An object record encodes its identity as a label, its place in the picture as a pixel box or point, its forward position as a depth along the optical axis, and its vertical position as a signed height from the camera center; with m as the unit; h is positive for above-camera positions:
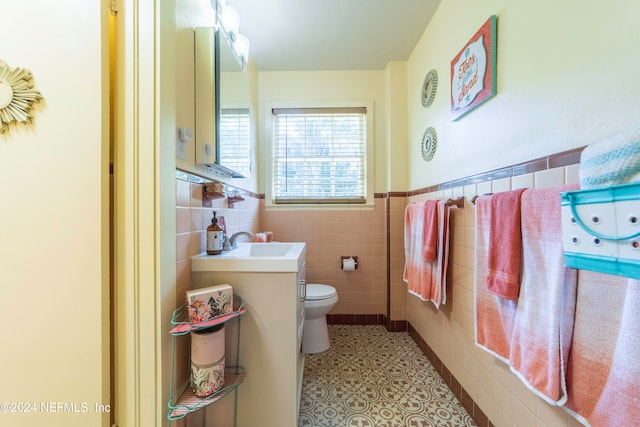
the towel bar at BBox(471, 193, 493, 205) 1.09 +0.06
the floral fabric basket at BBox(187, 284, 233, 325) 0.84 -0.33
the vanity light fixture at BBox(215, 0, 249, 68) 1.32 +1.13
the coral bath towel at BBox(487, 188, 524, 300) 0.83 -0.13
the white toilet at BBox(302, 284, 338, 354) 1.64 -0.80
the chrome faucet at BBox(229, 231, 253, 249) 1.28 -0.14
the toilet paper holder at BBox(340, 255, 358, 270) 2.16 -0.44
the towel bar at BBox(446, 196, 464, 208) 1.25 +0.05
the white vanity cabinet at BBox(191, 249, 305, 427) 0.98 -0.58
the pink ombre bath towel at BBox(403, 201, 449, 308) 1.35 -0.31
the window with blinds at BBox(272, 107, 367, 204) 2.22 +0.53
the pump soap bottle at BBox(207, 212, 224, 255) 1.07 -0.12
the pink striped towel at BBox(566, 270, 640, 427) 0.51 -0.36
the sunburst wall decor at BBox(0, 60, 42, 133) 0.76 +0.40
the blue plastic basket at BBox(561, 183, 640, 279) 0.44 -0.04
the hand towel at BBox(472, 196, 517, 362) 0.90 -0.39
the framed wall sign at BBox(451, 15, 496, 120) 1.05 +0.71
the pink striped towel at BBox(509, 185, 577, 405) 0.68 -0.29
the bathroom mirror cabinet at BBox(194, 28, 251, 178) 1.09 +0.59
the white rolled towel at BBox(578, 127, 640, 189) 0.46 +0.10
